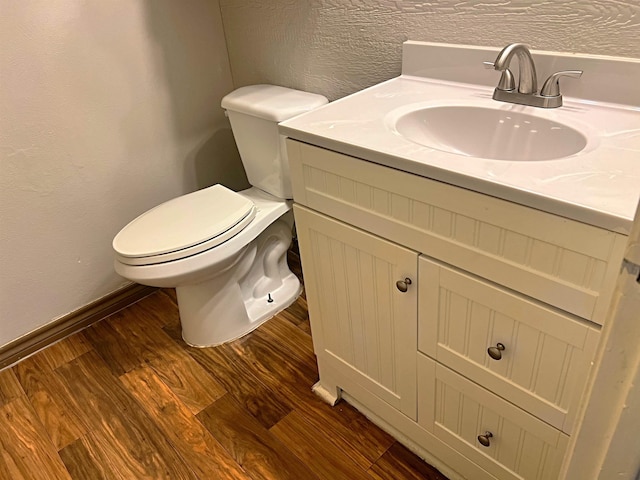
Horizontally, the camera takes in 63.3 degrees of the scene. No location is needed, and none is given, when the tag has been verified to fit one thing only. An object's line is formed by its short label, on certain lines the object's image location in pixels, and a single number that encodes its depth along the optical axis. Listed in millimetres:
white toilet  1521
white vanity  822
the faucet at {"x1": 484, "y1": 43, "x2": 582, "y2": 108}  1110
